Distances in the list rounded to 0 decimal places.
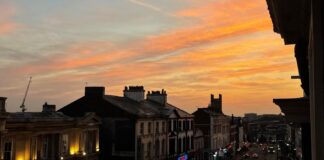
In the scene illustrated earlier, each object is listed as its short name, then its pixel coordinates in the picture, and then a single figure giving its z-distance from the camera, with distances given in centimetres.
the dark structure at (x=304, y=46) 378
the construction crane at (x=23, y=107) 3824
